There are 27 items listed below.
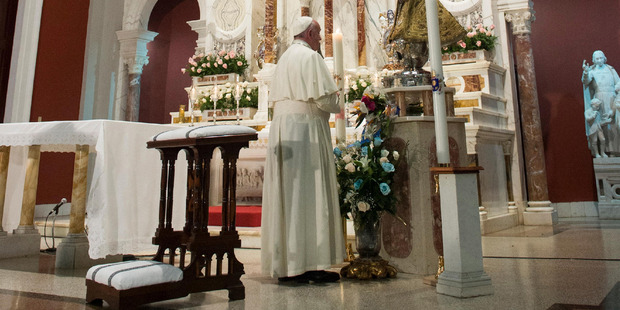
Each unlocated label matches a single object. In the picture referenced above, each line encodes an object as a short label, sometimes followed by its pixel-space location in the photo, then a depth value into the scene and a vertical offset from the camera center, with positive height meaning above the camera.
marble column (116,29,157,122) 9.93 +3.25
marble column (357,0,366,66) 7.28 +2.83
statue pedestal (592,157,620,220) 7.02 +0.32
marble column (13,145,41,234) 4.05 +0.12
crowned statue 3.30 +1.27
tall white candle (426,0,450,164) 2.47 +0.69
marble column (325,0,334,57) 7.22 +2.90
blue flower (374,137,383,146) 3.16 +0.45
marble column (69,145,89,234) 3.64 +0.12
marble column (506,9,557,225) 6.64 +1.20
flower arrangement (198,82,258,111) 7.46 +1.81
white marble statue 7.17 +1.77
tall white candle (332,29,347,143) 3.19 +0.93
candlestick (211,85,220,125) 6.48 +1.81
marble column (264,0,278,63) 7.57 +3.01
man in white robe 2.76 +0.19
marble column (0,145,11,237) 4.04 +0.34
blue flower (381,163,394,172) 3.00 +0.26
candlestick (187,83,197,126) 4.96 +1.25
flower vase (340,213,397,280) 2.95 -0.30
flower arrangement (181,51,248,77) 7.95 +2.52
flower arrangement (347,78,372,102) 6.45 +1.67
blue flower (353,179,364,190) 3.03 +0.15
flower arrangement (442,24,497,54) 6.46 +2.36
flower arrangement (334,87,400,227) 3.03 +0.27
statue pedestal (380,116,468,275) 3.02 +0.06
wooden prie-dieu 2.27 -0.14
